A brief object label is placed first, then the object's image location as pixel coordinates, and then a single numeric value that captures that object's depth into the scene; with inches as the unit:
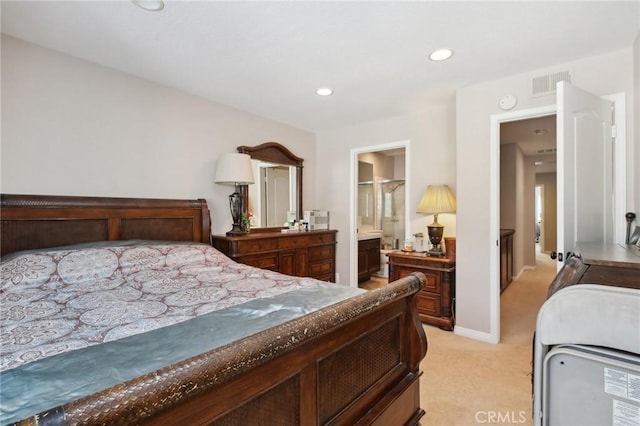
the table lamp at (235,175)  124.1
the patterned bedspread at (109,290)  42.6
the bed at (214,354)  24.5
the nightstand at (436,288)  121.9
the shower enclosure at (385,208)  225.9
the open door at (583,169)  71.1
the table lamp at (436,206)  127.3
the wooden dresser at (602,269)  44.1
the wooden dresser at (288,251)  121.7
